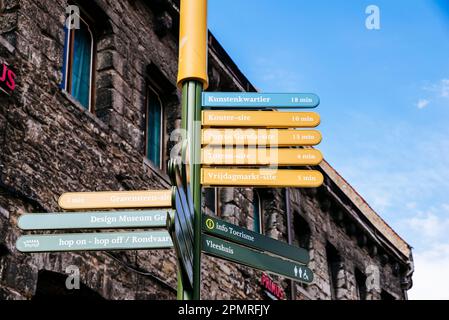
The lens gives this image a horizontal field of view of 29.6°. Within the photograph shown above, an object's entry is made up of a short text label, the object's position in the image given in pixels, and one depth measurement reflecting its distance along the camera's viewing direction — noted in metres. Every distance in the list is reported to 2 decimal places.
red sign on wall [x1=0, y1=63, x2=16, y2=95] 7.72
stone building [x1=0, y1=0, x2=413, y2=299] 7.74
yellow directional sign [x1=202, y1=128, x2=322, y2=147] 5.88
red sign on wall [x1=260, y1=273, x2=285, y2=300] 12.59
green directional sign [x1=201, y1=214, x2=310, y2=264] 5.65
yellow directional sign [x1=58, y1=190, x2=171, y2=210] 5.49
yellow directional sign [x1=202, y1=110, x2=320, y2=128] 5.98
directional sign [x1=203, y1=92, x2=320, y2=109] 6.03
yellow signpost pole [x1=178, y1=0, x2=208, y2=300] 5.83
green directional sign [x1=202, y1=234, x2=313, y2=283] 5.59
